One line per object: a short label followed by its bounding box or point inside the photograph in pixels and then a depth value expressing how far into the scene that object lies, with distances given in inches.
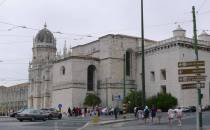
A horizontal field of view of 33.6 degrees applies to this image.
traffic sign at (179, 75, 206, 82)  544.1
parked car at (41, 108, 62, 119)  1473.8
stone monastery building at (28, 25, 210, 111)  2174.6
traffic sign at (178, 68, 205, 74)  543.1
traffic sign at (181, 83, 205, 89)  555.2
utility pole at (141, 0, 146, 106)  981.9
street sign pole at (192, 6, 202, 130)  554.1
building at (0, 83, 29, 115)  4207.4
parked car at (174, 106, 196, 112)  1936.2
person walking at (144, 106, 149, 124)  1044.0
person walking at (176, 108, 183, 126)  920.1
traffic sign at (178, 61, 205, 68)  544.6
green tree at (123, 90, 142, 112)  2097.8
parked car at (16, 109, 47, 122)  1342.4
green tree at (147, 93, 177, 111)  2054.5
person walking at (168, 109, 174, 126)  949.0
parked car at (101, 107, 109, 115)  2002.2
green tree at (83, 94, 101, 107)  2307.2
